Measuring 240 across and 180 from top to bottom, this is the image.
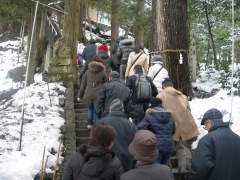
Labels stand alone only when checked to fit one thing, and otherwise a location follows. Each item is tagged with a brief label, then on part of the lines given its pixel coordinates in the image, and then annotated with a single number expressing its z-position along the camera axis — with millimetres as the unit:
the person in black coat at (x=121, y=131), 5242
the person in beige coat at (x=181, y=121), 6797
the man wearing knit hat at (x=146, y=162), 3551
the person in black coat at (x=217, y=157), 4714
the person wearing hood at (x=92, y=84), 8727
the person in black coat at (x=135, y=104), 7458
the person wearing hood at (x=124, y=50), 10345
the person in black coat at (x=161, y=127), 5812
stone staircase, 8641
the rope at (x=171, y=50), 10016
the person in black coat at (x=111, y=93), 7285
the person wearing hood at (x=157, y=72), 8438
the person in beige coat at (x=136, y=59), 9398
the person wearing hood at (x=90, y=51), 12203
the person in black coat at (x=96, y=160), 3777
